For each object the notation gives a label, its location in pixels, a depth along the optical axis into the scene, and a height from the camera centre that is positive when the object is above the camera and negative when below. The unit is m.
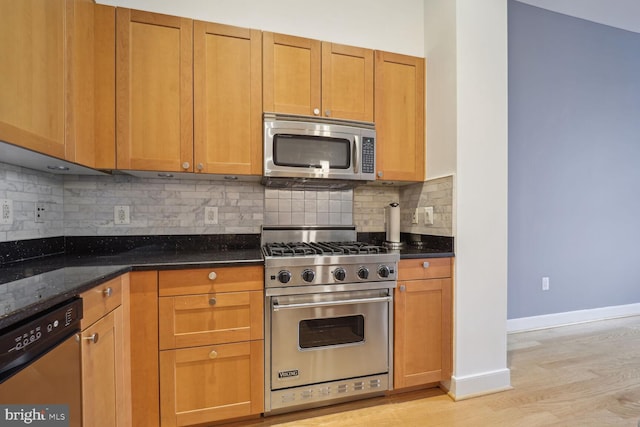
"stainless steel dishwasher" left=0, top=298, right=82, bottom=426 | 0.76 -0.45
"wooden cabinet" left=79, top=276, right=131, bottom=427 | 1.14 -0.61
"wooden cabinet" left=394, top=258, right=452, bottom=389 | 1.90 -0.72
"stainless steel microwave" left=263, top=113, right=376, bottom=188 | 1.89 +0.42
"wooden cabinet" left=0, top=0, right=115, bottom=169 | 1.06 +0.60
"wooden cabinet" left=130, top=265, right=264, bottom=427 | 1.50 -0.70
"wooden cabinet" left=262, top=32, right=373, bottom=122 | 1.93 +0.92
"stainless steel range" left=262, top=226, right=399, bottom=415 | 1.67 -0.68
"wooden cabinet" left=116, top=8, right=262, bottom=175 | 1.72 +0.72
